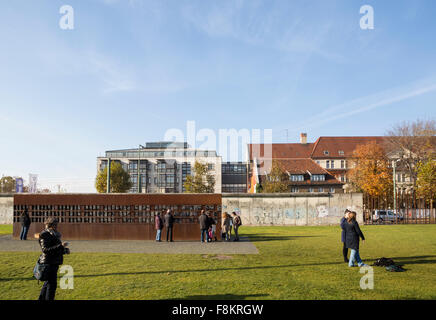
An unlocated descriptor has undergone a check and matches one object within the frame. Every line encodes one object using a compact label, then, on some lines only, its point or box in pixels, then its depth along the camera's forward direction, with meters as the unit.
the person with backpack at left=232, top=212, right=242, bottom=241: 19.11
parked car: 33.66
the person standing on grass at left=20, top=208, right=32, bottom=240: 19.28
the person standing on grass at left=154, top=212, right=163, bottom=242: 18.91
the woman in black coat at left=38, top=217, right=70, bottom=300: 6.45
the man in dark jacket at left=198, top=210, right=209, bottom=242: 18.17
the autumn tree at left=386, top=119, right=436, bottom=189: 45.72
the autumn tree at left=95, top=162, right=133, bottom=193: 67.00
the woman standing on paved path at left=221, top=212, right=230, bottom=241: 19.53
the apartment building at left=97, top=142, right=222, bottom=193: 93.88
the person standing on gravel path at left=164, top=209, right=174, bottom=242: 18.87
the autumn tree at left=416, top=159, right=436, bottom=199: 39.53
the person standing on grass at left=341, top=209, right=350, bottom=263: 11.95
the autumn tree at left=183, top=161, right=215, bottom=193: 57.47
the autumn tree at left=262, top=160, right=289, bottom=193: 49.97
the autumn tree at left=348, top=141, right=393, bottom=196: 50.24
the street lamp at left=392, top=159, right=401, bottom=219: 36.78
